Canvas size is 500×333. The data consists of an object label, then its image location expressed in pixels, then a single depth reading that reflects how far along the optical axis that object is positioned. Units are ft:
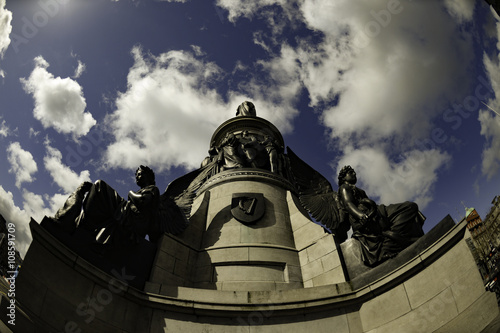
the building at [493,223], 205.16
